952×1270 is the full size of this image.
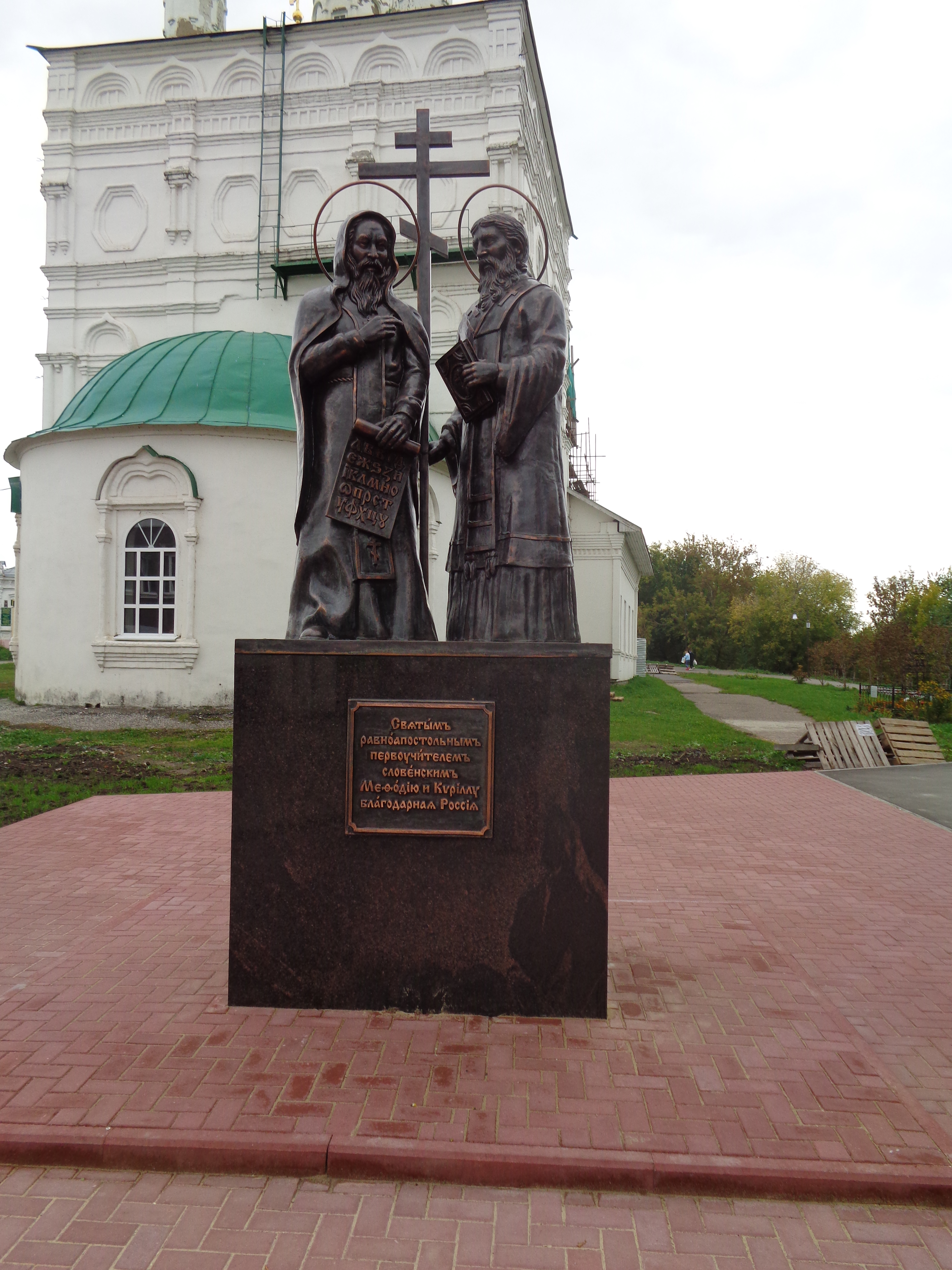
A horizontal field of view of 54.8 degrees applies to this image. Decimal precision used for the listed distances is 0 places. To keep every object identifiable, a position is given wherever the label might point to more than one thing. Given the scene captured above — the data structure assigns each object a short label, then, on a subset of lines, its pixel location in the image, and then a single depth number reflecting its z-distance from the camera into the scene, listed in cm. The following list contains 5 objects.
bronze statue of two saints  445
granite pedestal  397
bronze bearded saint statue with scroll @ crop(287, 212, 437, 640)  443
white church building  2377
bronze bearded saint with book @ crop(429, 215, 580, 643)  448
